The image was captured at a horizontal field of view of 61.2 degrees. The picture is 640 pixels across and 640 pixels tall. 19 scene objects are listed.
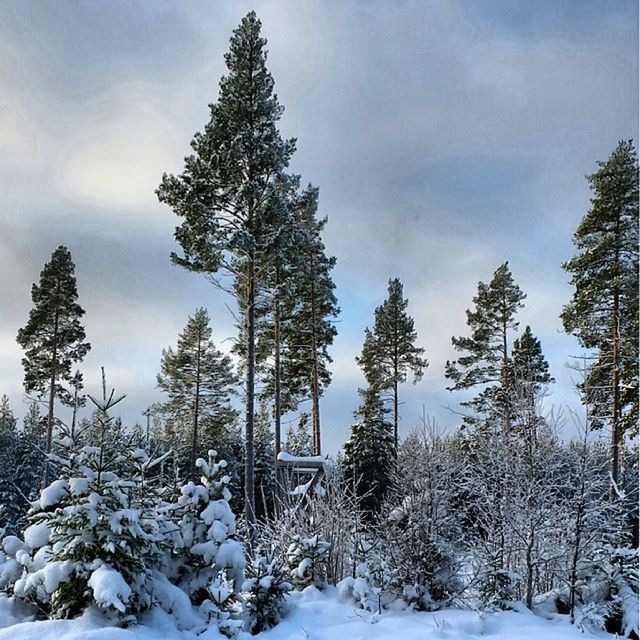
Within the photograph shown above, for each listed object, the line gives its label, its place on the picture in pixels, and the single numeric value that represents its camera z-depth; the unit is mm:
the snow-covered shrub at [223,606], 4969
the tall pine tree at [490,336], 19531
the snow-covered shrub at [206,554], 5238
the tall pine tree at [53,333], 18219
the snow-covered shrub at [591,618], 5820
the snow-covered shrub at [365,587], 6277
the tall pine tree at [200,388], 22000
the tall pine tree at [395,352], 21672
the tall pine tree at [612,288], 12984
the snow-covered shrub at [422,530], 6523
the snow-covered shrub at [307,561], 6797
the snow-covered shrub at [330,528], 7273
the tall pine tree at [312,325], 17406
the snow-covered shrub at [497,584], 6379
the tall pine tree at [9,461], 19469
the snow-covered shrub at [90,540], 4398
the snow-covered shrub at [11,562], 4887
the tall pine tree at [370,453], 15742
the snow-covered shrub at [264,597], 5797
